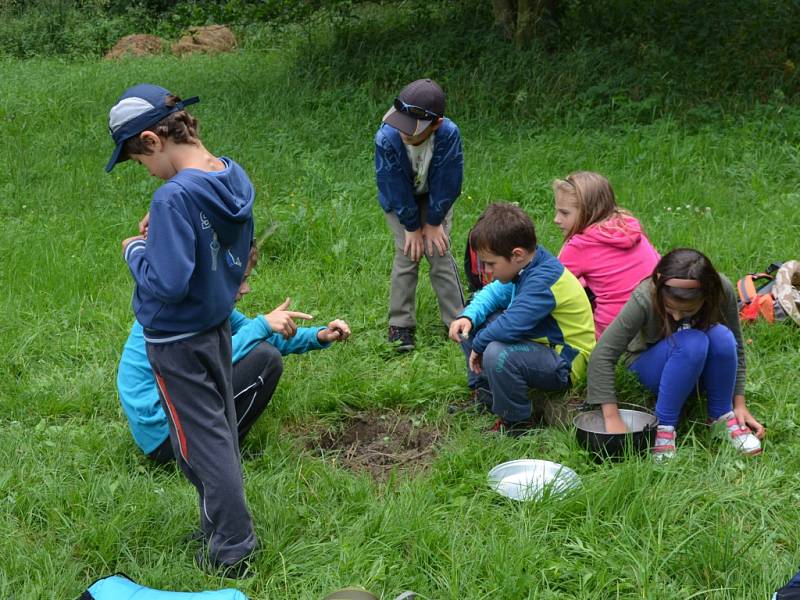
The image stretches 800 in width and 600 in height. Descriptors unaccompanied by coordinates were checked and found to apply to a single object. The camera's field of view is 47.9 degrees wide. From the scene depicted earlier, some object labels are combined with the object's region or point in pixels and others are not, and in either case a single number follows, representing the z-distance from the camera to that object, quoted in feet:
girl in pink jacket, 13.96
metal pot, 11.60
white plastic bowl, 10.86
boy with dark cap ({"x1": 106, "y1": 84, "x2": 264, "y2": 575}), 8.70
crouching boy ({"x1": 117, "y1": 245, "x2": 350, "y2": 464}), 11.80
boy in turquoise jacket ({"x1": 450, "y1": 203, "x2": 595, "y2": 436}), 12.62
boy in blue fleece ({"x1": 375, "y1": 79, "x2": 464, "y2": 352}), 14.93
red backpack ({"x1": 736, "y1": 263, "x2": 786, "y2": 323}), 15.64
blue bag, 9.13
